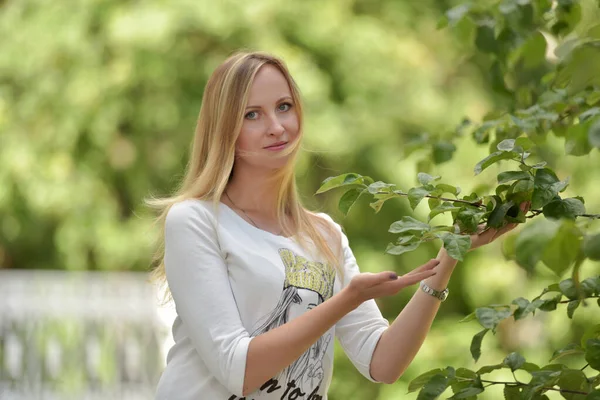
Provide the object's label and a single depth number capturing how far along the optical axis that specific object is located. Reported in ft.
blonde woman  15.19
